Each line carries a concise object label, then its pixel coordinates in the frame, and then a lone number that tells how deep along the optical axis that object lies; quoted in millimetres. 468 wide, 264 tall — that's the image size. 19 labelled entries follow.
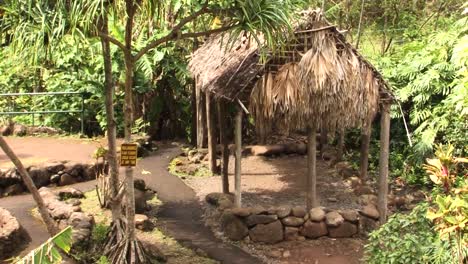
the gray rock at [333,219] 7953
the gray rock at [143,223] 7988
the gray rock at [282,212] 7895
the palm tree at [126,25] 5426
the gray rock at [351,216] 8078
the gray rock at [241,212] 7891
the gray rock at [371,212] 8328
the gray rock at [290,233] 7879
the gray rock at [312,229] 7926
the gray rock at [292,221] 7871
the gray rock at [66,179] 10266
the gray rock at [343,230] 7988
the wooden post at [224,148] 9781
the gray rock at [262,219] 7852
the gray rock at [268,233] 7824
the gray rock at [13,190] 9523
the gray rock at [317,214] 7938
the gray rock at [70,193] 9148
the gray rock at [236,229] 7902
